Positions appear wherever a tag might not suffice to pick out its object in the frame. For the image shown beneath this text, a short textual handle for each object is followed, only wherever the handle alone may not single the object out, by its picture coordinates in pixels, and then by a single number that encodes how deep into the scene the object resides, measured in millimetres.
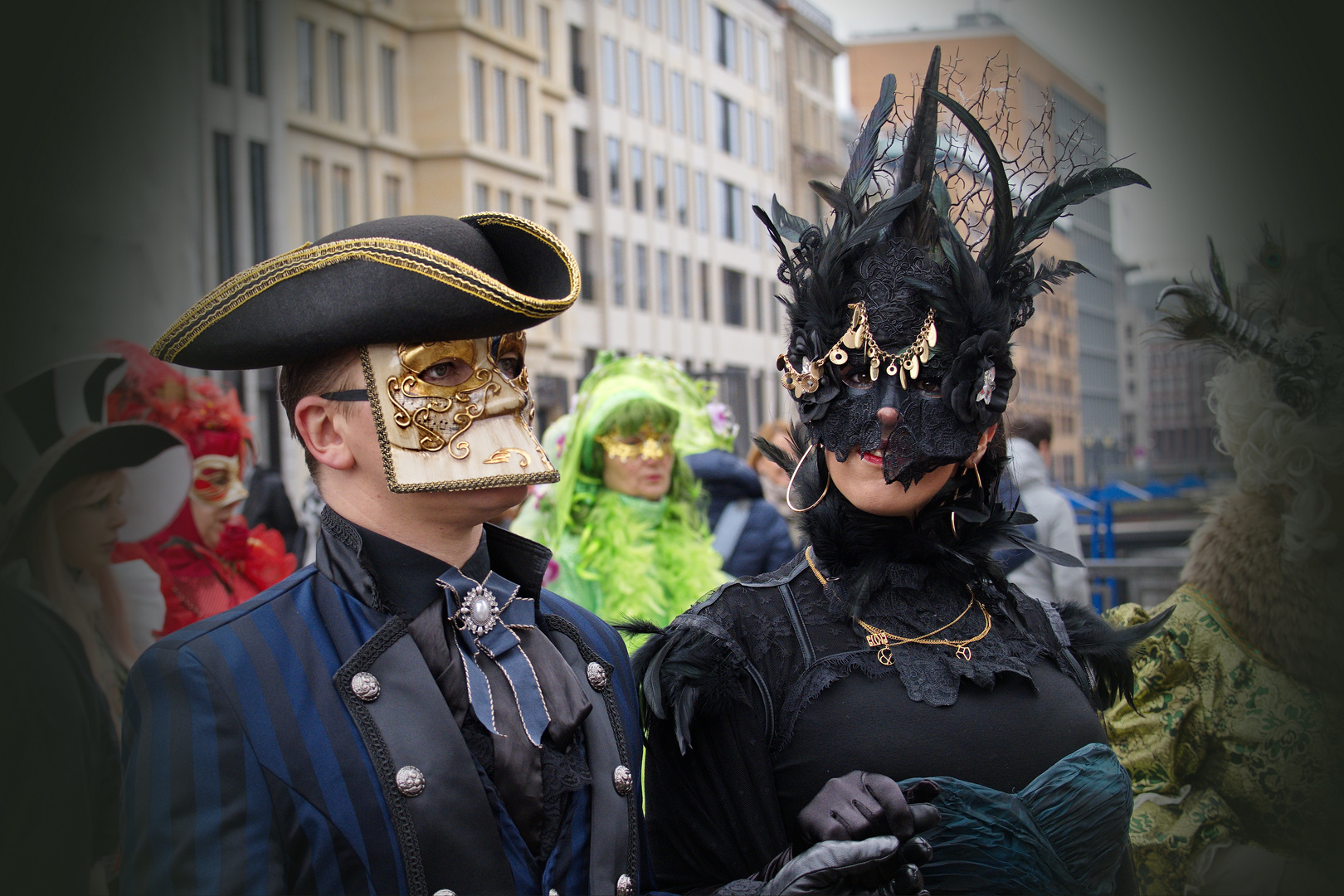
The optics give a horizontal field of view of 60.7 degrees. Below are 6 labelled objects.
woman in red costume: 4445
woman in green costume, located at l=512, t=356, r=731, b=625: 4742
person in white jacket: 5414
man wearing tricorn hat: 1695
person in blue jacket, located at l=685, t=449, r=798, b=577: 5684
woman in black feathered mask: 1957
